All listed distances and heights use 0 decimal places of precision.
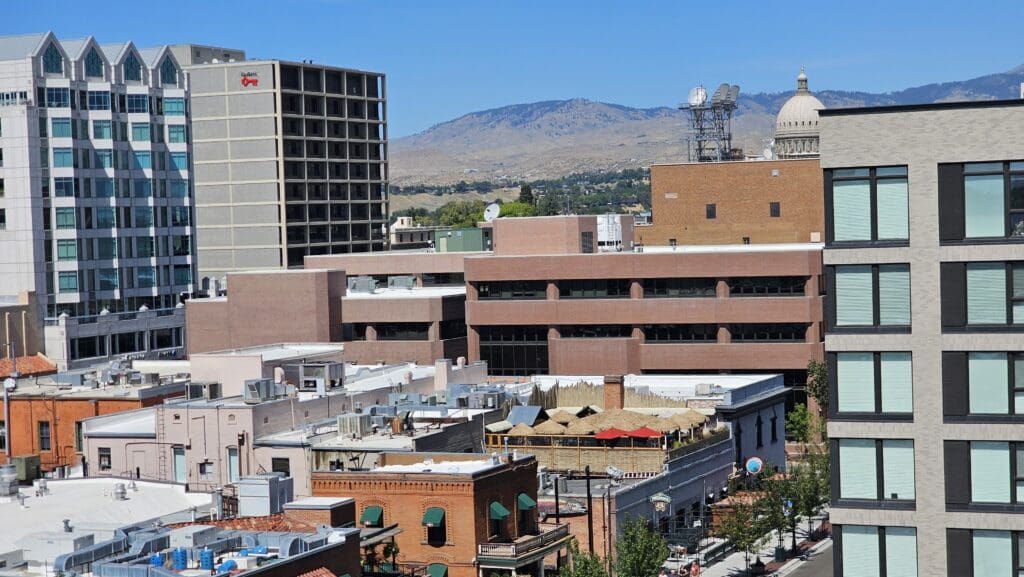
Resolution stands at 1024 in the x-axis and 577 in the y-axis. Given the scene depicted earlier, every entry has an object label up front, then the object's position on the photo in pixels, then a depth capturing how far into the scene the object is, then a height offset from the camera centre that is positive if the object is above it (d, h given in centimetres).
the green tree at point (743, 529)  7444 -1361
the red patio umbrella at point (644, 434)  7500 -907
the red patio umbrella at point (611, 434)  7450 -901
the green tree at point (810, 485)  8138 -1274
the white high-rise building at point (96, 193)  12875 +504
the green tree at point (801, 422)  9989 -1166
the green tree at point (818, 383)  10256 -949
